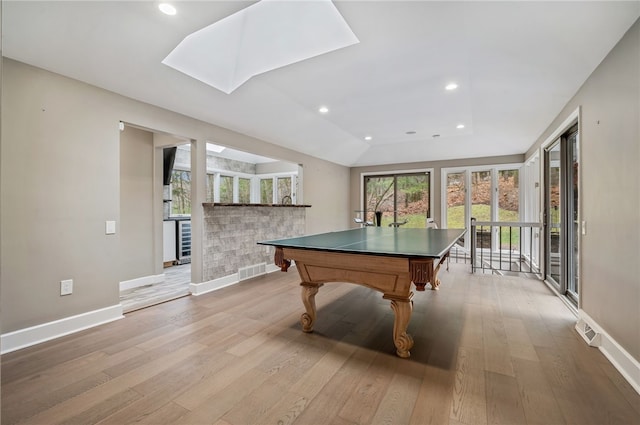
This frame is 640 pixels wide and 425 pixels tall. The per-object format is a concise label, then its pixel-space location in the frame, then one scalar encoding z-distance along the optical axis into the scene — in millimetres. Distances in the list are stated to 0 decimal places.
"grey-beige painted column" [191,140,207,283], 3934
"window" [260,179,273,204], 8227
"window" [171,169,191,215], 6250
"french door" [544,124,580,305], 3469
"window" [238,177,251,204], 7995
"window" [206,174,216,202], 7184
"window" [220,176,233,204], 7527
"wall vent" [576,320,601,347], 2389
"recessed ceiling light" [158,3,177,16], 2076
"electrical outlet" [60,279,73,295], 2695
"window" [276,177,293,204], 8047
